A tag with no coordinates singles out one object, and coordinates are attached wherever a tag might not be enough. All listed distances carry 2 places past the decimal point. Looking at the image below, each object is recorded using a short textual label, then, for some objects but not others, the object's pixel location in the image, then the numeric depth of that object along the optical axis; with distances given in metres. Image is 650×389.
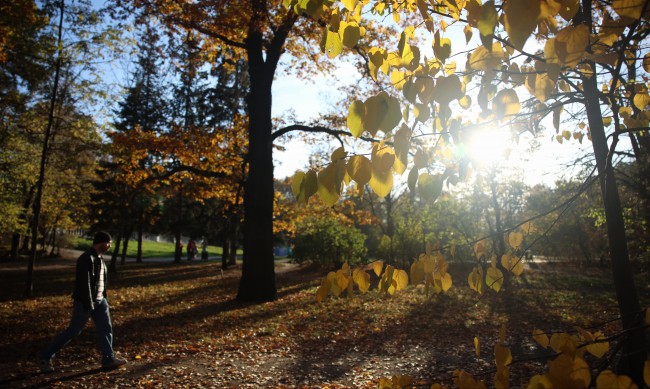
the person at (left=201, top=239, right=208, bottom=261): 32.75
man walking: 5.32
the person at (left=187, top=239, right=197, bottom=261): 32.62
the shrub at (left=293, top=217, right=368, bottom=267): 20.77
